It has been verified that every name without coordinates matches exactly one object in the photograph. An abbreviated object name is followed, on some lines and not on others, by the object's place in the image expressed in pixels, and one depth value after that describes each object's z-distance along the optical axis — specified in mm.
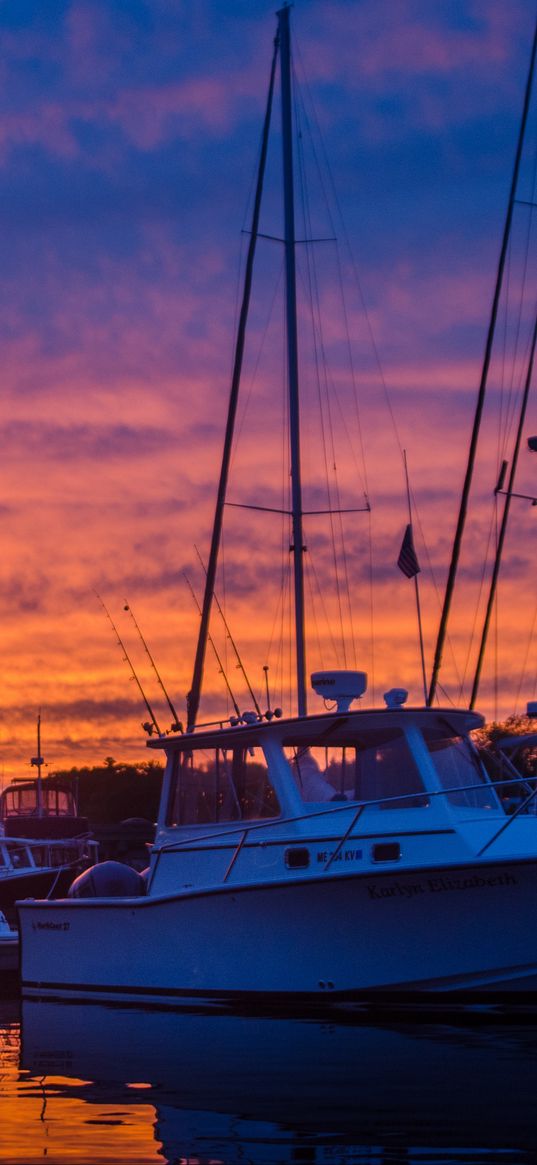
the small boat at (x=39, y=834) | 32219
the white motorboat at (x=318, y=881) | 16234
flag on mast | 25688
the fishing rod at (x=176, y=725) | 20623
